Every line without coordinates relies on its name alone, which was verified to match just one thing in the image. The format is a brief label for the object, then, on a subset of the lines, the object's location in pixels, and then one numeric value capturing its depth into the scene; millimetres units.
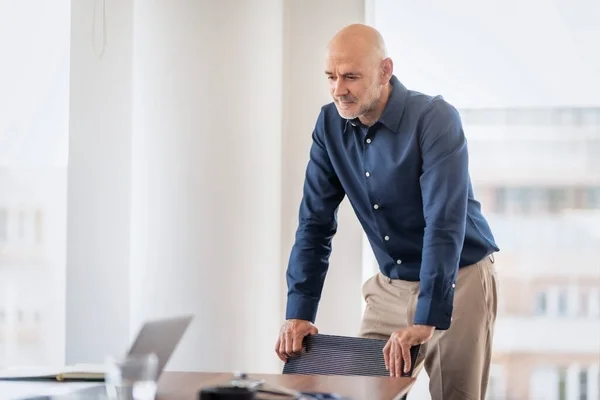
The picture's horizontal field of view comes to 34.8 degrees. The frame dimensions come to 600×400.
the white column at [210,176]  3695
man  2639
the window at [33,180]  3477
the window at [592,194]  3764
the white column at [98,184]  3545
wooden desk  1949
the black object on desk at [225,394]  1522
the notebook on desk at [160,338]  1863
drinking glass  1646
